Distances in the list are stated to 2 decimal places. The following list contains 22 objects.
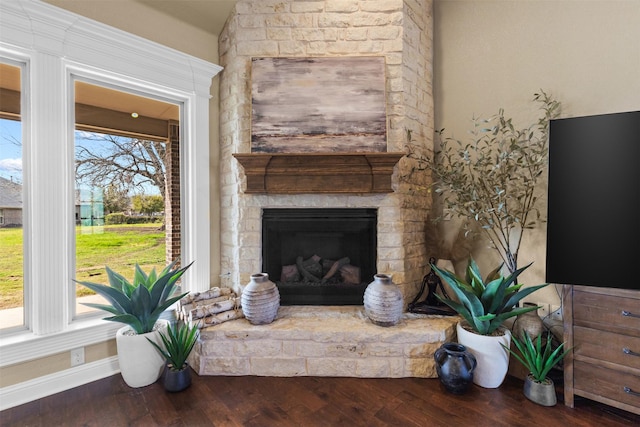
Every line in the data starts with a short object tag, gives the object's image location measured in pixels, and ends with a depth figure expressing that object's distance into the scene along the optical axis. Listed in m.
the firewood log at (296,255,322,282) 2.51
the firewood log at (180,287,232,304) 2.27
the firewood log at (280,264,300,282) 2.51
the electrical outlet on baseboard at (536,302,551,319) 2.13
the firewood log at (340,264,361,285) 2.49
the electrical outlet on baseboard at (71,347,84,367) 1.93
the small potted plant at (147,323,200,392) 1.81
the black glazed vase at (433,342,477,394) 1.75
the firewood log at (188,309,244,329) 2.02
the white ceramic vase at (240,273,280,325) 2.03
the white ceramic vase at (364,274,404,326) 2.02
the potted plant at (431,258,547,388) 1.81
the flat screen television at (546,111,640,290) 1.45
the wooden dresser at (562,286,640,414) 1.49
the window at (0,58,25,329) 1.81
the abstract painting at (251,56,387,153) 2.30
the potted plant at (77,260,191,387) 1.85
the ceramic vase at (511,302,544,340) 1.90
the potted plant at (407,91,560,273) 2.03
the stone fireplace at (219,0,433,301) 2.35
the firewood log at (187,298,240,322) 2.06
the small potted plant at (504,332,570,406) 1.66
